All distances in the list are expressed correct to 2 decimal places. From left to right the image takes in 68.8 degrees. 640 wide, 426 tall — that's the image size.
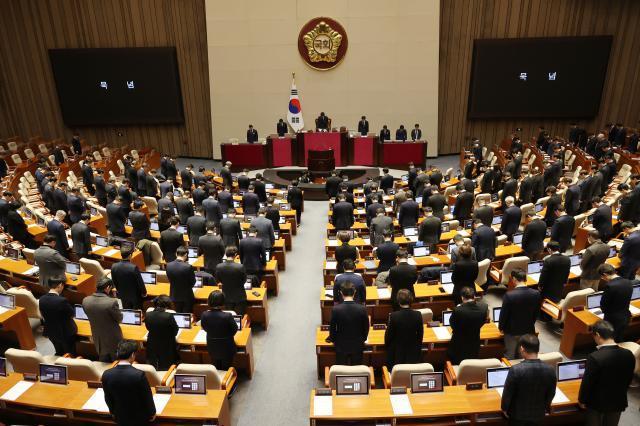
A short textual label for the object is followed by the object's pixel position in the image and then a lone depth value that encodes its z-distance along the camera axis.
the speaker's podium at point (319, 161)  16.39
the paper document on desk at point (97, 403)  4.65
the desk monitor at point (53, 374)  5.01
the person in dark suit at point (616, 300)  5.61
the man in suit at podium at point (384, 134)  18.23
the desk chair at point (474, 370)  4.90
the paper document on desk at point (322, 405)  4.45
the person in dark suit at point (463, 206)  10.55
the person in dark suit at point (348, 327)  5.30
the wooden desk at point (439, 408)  4.45
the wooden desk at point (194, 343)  5.97
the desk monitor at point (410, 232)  9.53
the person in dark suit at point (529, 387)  4.12
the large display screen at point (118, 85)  19.69
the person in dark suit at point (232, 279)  6.76
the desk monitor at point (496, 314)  6.14
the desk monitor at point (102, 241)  9.48
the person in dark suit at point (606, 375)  4.17
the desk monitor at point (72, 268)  8.00
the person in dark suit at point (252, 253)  7.98
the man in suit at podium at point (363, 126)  18.75
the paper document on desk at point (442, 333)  5.87
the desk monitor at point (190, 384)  4.77
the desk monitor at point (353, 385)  4.74
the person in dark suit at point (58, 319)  5.79
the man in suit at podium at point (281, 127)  18.64
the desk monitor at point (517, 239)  9.09
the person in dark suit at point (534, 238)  8.19
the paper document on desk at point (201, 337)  5.89
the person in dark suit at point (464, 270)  6.50
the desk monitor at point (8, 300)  6.80
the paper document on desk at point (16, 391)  4.86
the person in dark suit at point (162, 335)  5.43
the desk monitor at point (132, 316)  6.36
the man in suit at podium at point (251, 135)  18.25
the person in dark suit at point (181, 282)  6.66
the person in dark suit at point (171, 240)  8.34
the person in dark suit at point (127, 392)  4.25
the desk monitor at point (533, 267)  7.51
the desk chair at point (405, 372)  4.76
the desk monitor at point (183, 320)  6.19
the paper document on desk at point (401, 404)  4.48
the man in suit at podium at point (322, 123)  18.88
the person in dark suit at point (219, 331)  5.41
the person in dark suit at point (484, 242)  8.00
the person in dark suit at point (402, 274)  6.31
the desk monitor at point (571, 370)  4.77
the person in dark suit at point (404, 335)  5.18
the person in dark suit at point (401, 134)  18.14
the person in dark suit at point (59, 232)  8.71
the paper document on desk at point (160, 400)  4.60
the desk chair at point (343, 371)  4.76
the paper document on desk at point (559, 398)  4.53
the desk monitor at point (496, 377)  4.71
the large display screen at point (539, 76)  18.45
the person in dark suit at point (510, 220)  9.14
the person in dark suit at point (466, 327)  5.38
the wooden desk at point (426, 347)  5.85
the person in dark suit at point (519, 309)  5.60
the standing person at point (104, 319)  5.69
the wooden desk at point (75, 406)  4.55
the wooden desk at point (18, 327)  6.62
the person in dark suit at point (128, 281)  6.64
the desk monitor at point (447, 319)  6.16
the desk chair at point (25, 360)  5.25
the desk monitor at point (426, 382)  4.71
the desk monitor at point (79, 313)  6.53
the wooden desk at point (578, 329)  6.12
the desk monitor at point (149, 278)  7.54
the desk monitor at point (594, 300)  6.32
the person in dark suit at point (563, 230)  8.44
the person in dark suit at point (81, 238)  8.73
